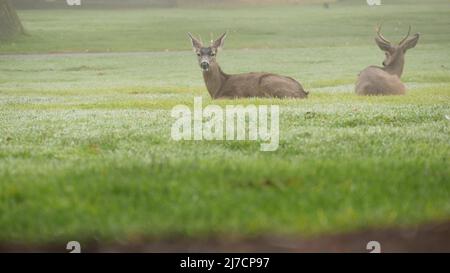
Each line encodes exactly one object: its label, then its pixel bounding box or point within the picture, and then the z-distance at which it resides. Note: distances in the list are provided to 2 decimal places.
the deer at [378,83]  19.19
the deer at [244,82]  17.83
